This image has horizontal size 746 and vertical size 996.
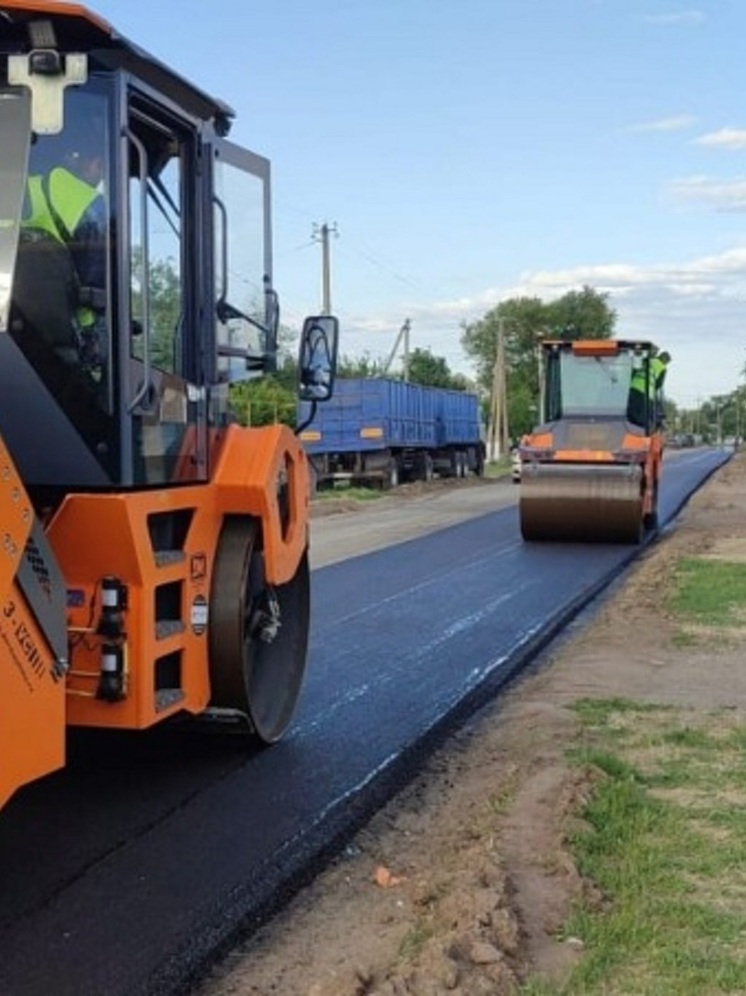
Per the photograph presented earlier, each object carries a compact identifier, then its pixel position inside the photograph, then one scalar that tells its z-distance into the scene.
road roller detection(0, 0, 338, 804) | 4.16
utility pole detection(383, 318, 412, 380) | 67.00
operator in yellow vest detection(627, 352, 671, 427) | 18.14
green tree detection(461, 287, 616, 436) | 96.00
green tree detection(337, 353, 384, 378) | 61.32
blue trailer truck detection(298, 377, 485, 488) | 33.66
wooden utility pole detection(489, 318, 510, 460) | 66.62
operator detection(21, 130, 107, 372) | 4.80
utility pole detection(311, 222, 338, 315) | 46.72
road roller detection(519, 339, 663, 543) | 16.94
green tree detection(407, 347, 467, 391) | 79.75
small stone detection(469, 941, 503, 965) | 3.87
